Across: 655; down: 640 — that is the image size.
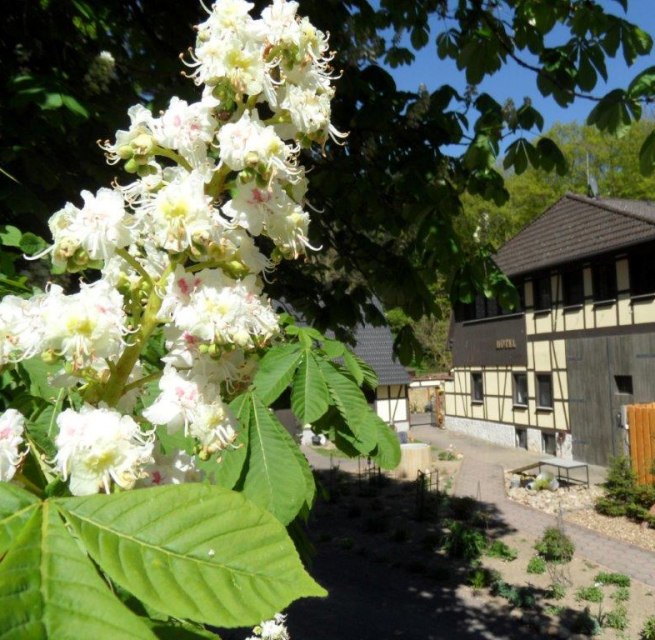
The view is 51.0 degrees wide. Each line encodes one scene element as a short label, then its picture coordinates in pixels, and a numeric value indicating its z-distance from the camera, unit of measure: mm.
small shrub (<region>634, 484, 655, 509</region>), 12617
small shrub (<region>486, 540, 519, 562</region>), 10688
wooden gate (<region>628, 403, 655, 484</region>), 14211
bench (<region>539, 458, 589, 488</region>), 15516
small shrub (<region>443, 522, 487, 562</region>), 10844
